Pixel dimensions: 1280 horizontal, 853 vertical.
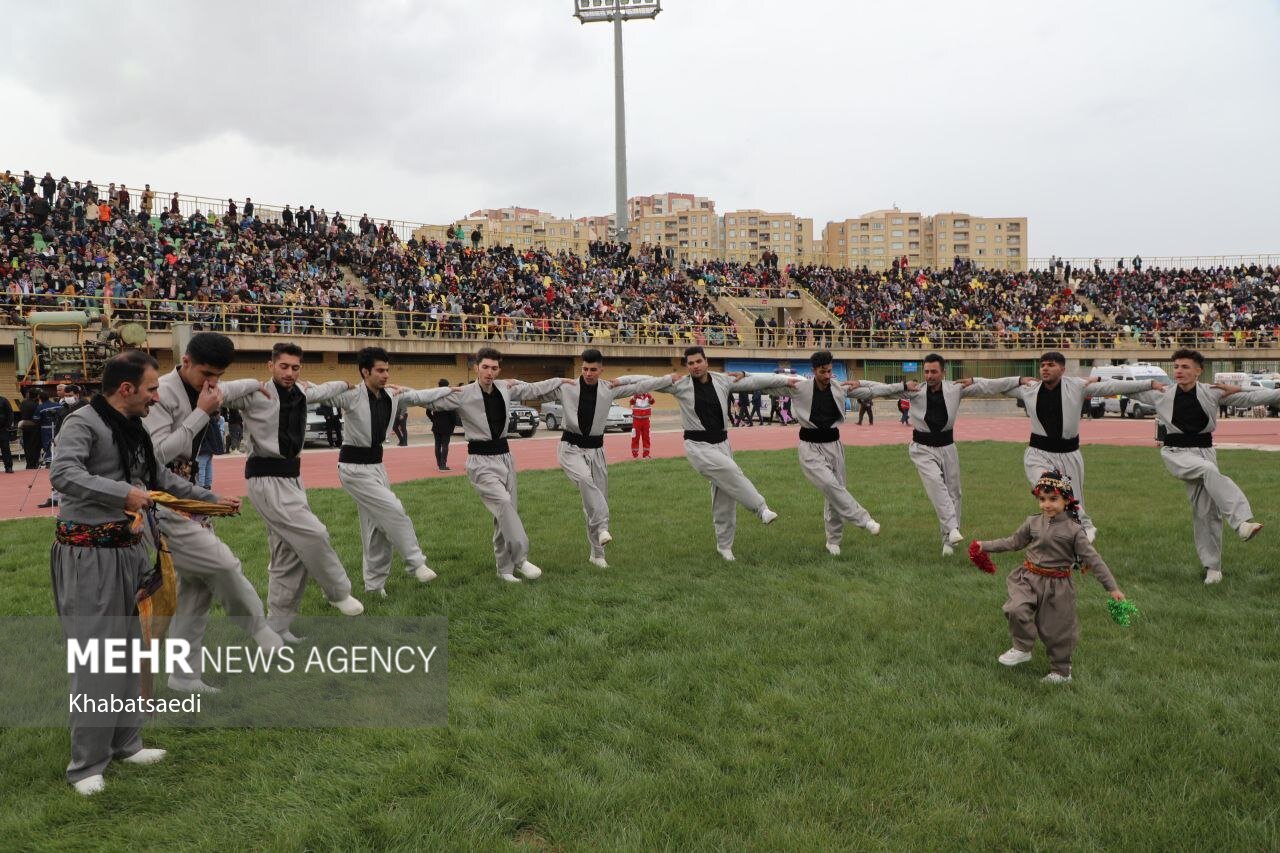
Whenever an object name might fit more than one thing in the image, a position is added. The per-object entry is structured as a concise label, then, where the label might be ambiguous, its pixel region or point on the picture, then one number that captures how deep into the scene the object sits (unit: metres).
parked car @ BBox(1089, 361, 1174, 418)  33.00
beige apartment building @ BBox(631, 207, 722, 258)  154.12
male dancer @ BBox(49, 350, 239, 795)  3.73
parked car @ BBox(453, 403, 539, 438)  27.13
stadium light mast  49.06
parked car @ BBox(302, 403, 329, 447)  23.62
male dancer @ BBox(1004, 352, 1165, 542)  7.84
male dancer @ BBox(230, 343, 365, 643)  5.59
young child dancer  4.82
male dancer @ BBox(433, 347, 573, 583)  7.27
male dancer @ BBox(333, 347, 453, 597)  6.73
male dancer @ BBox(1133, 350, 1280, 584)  7.12
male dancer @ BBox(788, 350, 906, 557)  8.27
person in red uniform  19.20
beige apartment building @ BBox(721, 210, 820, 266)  155.88
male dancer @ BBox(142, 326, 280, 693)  4.72
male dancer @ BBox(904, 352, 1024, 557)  8.41
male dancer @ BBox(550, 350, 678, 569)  7.92
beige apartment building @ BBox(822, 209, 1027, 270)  144.88
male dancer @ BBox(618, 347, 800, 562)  8.10
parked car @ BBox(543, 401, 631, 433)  29.47
